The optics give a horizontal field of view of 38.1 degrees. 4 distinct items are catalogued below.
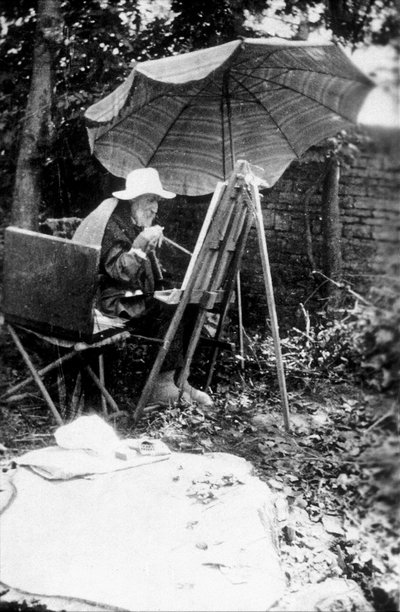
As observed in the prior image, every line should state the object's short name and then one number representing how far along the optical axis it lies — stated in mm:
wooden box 3623
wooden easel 3928
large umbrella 3793
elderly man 4215
